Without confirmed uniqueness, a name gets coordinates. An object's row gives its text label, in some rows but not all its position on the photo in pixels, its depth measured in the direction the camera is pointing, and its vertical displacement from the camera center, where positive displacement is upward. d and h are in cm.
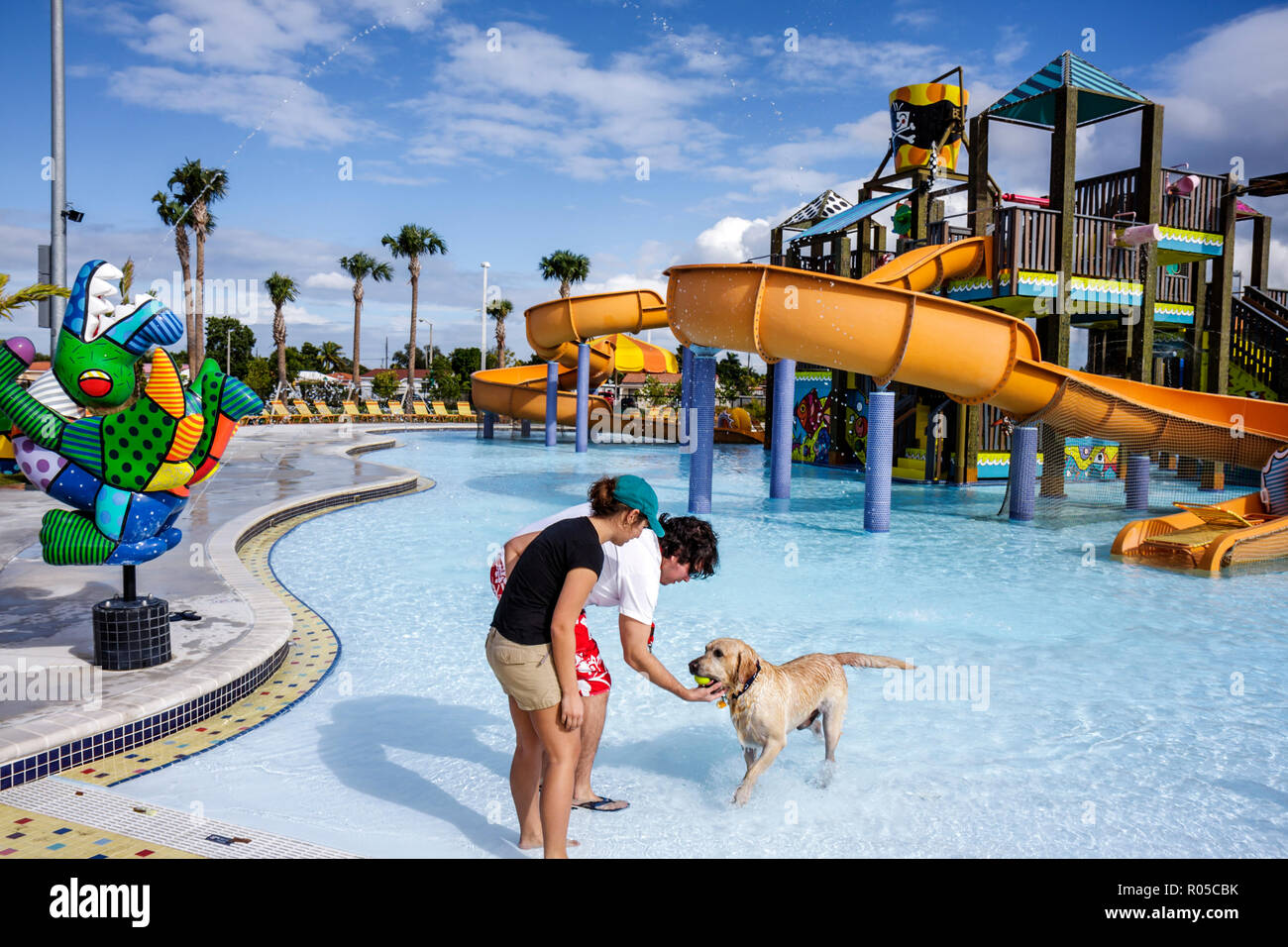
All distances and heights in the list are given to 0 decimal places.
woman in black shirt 294 -66
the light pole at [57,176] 961 +255
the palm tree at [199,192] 4203 +1034
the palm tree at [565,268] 6128 +1045
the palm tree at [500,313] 7012 +849
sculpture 507 -10
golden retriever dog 368 -115
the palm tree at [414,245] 6031 +1170
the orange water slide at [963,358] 1055 +90
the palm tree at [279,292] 6388 +893
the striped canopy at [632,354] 2742 +219
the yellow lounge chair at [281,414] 3724 +9
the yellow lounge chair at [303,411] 3812 +24
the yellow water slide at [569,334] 2103 +218
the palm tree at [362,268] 6525 +1078
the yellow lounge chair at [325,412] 3918 +24
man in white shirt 323 -57
